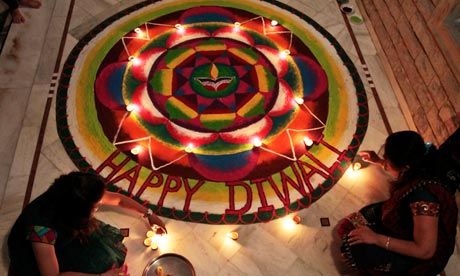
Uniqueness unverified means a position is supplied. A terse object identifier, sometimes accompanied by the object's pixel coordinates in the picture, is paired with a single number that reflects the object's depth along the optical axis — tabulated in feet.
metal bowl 8.23
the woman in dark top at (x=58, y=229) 6.25
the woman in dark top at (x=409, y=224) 6.66
